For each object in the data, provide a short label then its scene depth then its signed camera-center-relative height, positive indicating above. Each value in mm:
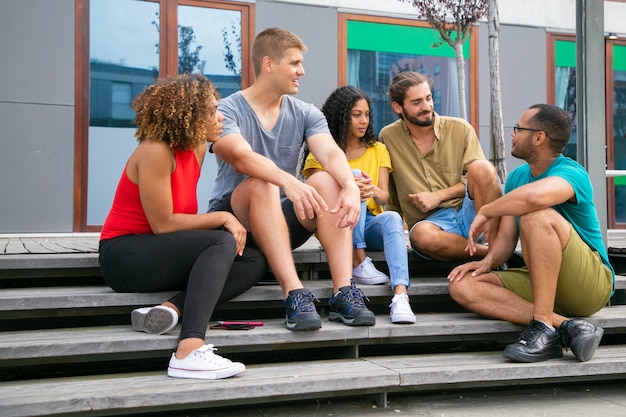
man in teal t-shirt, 3373 -189
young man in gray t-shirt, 3395 +171
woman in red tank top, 3117 -45
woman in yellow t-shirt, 3678 +152
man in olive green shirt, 4039 +284
